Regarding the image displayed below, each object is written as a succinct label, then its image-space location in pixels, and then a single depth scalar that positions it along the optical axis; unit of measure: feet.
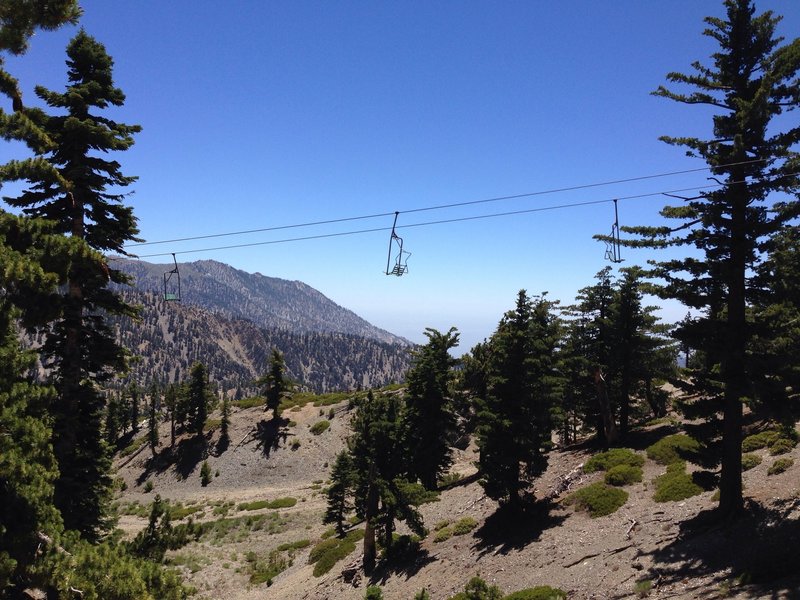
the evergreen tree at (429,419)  111.96
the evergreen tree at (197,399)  238.68
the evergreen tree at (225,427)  235.36
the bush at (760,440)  75.00
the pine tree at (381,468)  84.25
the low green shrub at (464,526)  88.38
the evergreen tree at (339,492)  126.93
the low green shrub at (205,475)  209.77
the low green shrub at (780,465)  61.41
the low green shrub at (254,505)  171.85
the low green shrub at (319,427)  234.58
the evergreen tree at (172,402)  255.70
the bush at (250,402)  282.69
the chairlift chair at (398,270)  52.65
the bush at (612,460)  89.25
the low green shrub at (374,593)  72.59
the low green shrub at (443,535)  88.67
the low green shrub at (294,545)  129.96
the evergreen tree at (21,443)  27.12
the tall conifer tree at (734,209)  47.26
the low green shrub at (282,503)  172.86
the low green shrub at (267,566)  108.68
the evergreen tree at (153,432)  246.06
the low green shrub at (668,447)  85.97
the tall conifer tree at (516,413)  80.33
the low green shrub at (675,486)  69.00
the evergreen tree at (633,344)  104.99
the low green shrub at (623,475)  81.82
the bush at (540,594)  51.80
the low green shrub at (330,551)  100.32
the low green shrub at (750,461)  67.92
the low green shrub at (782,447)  68.54
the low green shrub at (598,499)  74.02
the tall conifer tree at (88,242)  44.39
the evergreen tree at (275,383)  239.91
